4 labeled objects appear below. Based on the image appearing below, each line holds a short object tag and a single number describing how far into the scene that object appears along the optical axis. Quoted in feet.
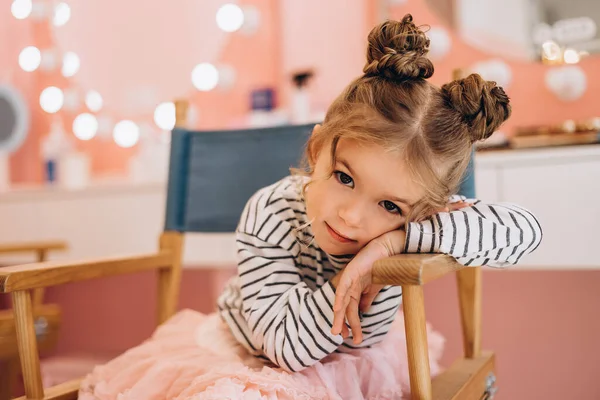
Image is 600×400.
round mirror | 6.91
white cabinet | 3.91
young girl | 2.13
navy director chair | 1.93
